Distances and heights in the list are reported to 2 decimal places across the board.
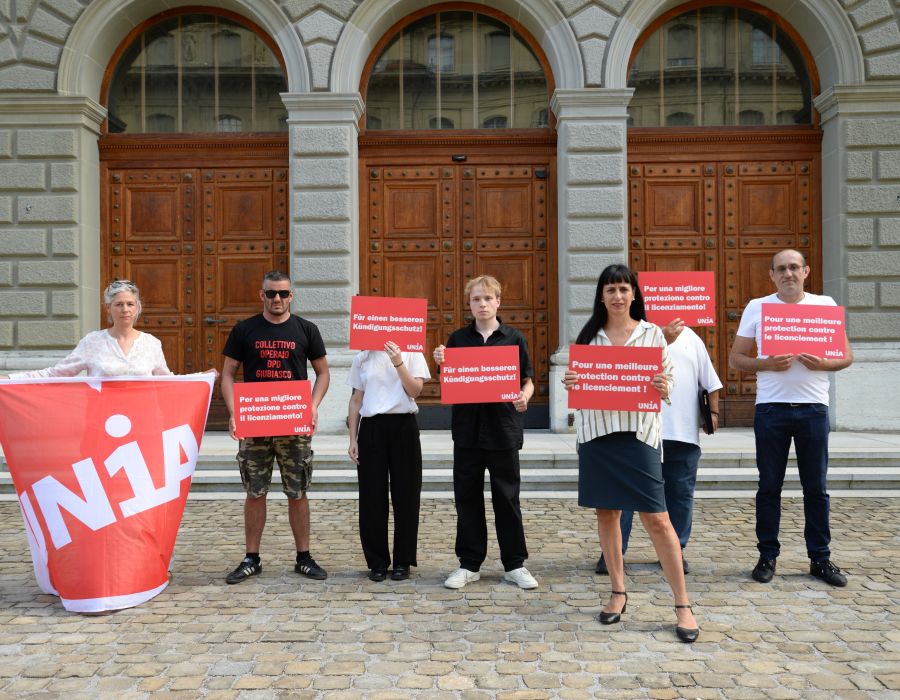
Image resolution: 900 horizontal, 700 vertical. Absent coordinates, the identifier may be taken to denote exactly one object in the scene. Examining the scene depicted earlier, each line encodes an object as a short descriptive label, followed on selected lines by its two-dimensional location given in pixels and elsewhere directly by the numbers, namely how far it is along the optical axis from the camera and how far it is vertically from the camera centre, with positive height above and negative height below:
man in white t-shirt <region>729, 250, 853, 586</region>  5.05 -0.52
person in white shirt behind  5.18 -0.50
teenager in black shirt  5.01 -0.68
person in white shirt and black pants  5.20 -0.68
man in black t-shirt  5.21 -0.38
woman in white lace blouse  4.87 +0.02
